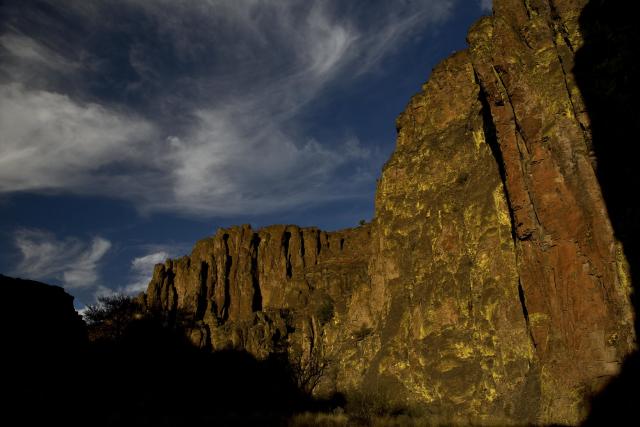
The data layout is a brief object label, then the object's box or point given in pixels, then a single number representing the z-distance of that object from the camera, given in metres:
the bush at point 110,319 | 57.22
